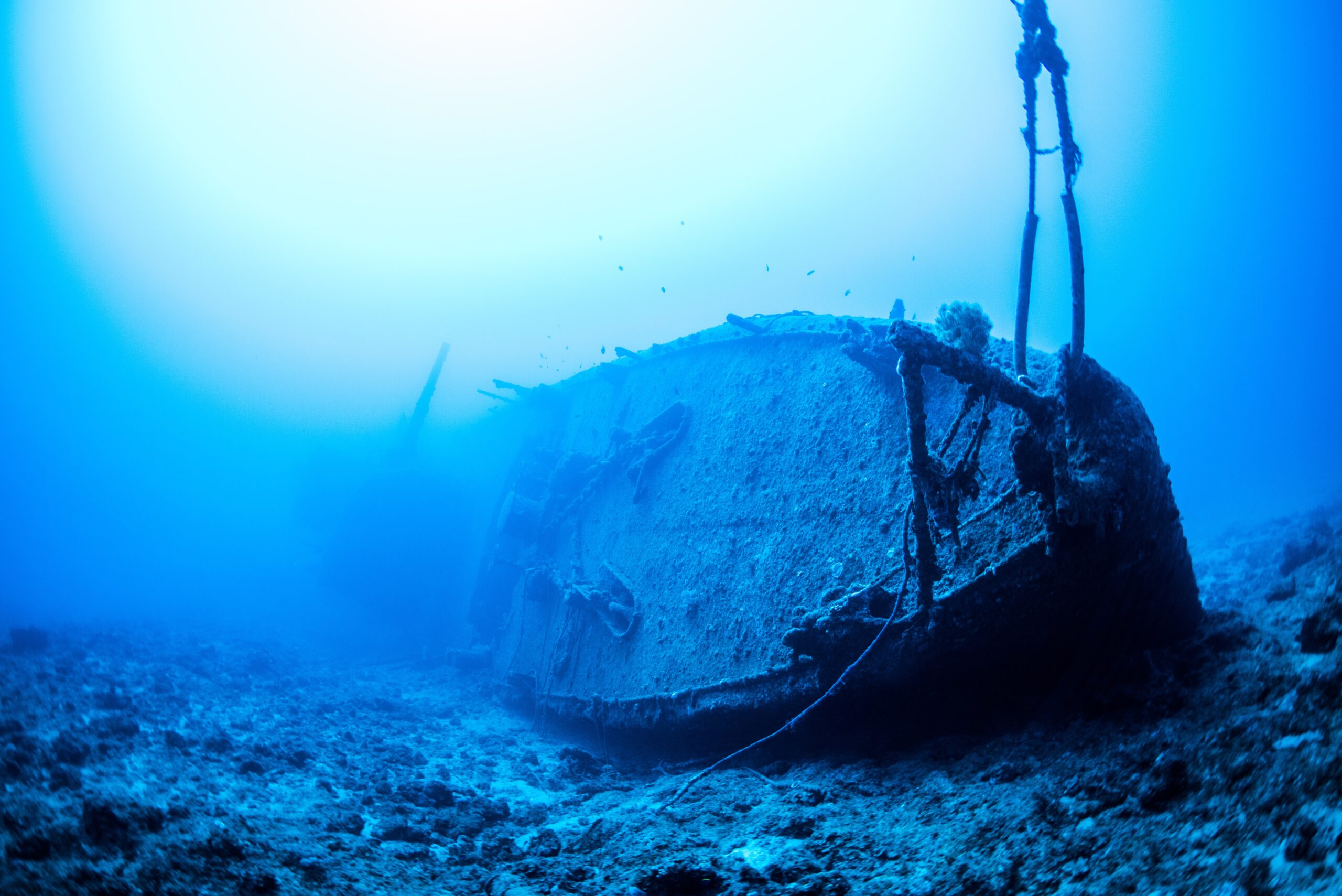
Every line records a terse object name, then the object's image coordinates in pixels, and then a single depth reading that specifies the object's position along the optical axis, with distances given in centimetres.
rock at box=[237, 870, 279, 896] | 258
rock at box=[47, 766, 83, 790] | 414
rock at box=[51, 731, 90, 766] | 481
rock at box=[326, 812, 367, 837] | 390
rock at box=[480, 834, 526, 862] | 348
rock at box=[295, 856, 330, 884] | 283
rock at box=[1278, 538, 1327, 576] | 922
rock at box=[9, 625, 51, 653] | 1087
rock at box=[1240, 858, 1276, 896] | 149
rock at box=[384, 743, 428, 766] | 624
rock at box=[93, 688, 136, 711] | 708
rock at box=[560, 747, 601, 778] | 564
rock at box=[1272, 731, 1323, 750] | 200
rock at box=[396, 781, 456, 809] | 481
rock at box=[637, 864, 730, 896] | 252
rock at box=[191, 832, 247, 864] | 284
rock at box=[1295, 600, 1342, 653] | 260
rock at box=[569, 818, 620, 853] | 335
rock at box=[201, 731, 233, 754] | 588
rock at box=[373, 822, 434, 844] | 383
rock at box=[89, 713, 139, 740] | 581
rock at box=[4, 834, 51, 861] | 257
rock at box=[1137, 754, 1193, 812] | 218
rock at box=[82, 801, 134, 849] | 287
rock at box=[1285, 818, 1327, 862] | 149
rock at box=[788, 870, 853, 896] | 237
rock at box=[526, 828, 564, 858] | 342
